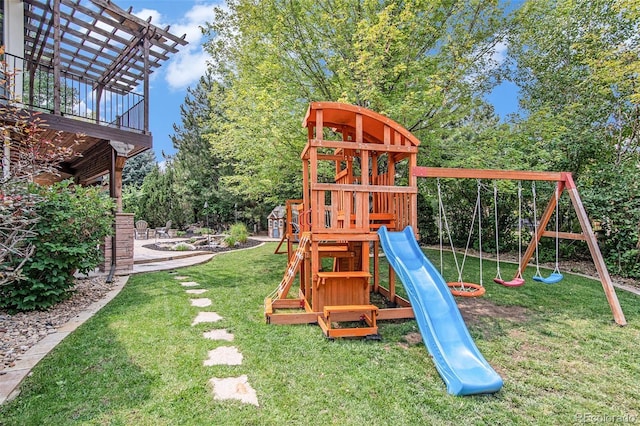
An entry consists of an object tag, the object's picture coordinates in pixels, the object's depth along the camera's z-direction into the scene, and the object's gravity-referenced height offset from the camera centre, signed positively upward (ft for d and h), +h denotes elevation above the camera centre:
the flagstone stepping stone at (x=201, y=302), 16.62 -4.41
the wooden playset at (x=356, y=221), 14.43 -0.25
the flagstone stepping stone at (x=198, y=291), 19.22 -4.36
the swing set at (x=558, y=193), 14.83 +1.14
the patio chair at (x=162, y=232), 56.65 -2.78
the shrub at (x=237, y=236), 41.52 -2.57
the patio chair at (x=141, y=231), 55.16 -2.50
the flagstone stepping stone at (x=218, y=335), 12.34 -4.49
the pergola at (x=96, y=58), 21.88 +13.27
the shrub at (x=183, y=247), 37.90 -3.64
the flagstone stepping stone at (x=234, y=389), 8.37 -4.53
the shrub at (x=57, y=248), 14.71 -1.49
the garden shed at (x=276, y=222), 56.18 -1.07
